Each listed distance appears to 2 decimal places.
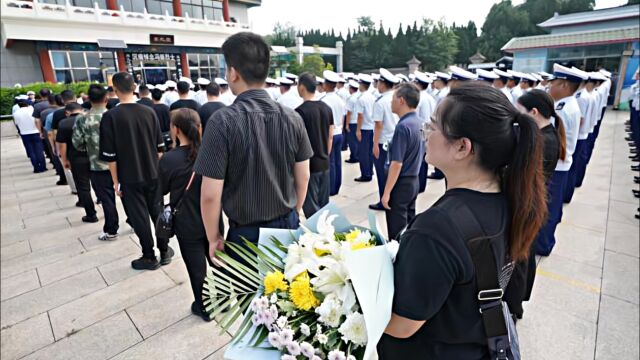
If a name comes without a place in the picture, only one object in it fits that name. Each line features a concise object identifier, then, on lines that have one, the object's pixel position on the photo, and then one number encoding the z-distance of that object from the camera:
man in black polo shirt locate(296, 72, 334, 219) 4.21
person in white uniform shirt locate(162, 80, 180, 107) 8.22
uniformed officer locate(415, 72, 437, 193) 5.78
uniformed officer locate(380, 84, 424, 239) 3.21
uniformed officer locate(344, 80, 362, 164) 7.23
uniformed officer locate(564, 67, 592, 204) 5.05
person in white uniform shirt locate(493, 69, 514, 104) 7.63
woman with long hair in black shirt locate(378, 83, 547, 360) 0.95
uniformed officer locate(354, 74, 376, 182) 6.51
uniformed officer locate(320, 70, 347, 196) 5.97
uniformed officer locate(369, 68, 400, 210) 5.10
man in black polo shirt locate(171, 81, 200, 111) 5.96
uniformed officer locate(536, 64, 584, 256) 3.58
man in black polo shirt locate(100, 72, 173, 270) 3.44
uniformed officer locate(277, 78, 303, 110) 6.07
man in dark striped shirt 1.89
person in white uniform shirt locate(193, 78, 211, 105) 8.65
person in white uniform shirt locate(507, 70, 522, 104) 7.90
